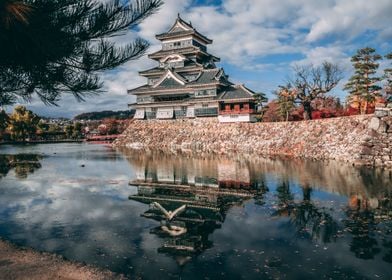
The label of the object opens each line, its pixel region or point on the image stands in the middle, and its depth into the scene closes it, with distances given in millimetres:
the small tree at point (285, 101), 38106
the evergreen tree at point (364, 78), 31078
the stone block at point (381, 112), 23734
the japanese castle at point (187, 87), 42625
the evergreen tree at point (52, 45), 5488
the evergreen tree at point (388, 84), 28566
